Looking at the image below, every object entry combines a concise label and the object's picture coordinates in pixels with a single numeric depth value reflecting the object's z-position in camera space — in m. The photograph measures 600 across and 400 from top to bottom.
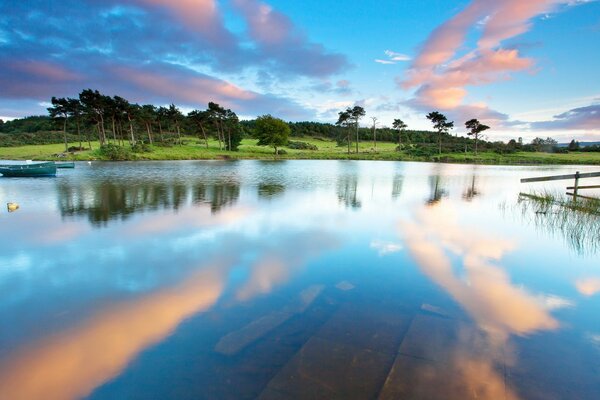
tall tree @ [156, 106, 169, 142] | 84.88
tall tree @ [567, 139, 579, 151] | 101.75
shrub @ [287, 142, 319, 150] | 102.54
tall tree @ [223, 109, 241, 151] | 87.31
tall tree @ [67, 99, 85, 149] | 69.14
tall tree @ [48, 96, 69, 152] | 67.81
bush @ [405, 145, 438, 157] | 89.65
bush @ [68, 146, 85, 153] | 68.94
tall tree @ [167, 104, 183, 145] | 84.25
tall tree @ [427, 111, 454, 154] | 94.88
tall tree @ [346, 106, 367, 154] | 95.12
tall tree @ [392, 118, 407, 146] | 106.12
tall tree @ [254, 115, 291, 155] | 83.88
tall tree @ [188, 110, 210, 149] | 85.22
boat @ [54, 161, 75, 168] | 39.88
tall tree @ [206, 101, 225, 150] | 85.18
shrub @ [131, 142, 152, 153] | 68.53
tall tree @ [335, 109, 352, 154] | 96.19
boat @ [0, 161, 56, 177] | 29.89
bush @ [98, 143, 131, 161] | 61.48
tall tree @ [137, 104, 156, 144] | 78.87
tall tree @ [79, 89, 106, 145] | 67.31
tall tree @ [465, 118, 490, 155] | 89.62
